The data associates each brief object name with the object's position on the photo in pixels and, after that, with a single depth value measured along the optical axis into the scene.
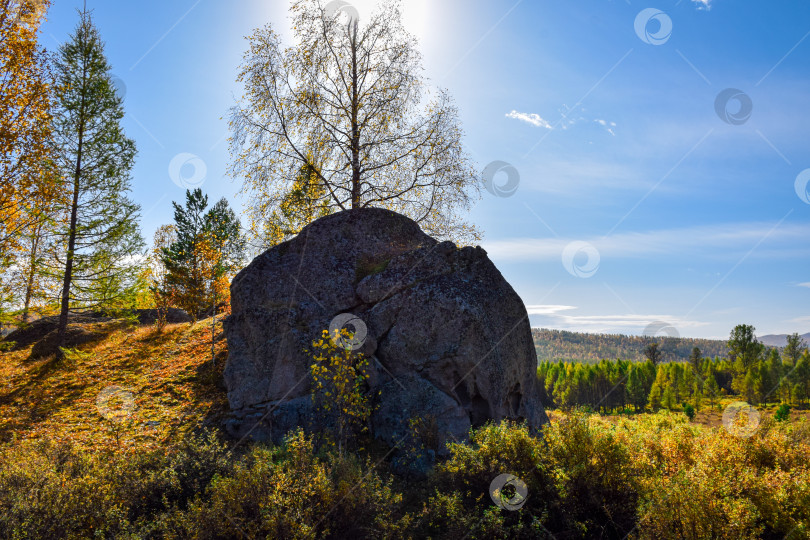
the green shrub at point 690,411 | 59.72
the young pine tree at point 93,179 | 16.09
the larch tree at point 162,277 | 26.00
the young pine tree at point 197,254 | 18.89
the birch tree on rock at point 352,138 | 15.19
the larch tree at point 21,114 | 10.79
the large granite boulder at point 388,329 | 8.77
